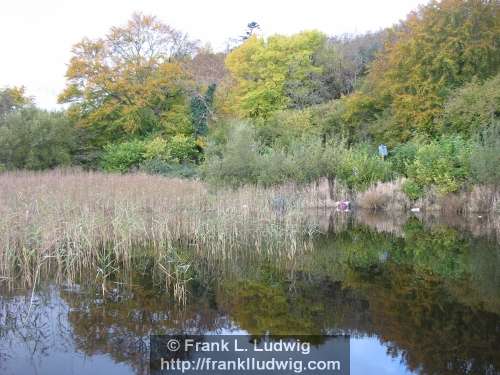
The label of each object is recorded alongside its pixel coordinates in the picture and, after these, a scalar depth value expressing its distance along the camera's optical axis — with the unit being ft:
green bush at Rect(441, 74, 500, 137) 59.72
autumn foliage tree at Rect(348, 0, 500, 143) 63.72
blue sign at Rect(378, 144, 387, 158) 66.38
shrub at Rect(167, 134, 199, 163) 81.76
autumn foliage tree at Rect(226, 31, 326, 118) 88.63
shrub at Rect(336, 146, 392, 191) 59.88
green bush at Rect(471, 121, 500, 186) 50.90
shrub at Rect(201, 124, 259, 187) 56.18
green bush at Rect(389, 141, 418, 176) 62.98
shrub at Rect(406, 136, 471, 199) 54.85
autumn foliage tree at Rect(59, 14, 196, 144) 84.94
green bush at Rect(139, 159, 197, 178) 71.86
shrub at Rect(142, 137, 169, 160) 78.74
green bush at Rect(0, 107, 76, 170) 71.67
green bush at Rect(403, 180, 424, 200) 56.90
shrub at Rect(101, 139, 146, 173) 79.46
